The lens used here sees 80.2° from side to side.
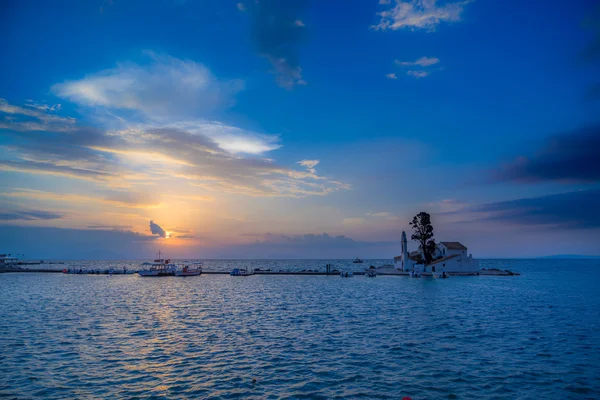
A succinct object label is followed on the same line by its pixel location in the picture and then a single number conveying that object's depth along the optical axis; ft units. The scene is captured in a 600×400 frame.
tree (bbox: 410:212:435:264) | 394.01
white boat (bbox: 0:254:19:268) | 508.28
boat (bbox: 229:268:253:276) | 433.89
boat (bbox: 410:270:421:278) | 364.99
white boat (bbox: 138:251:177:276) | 423.23
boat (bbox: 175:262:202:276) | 423.64
